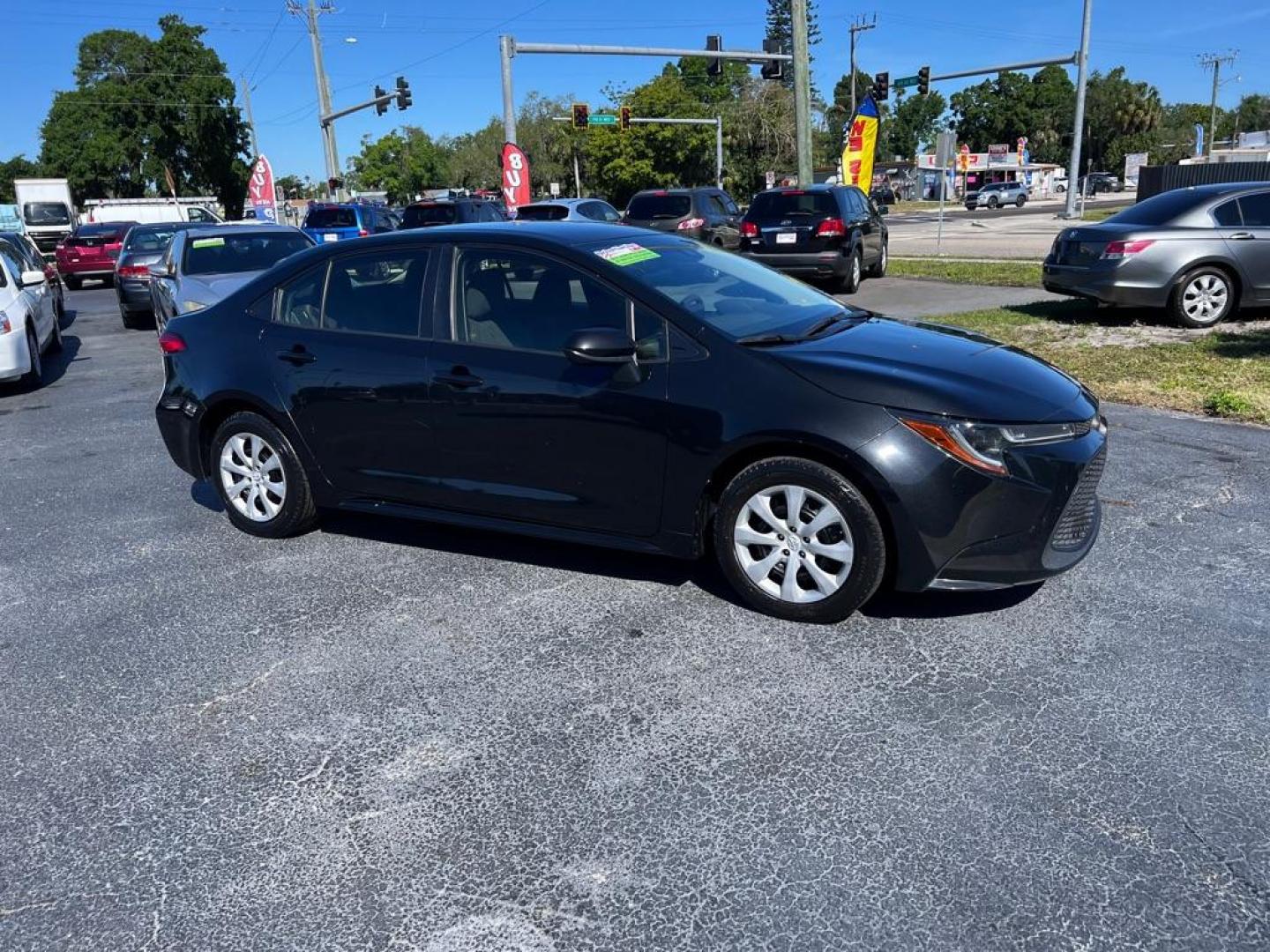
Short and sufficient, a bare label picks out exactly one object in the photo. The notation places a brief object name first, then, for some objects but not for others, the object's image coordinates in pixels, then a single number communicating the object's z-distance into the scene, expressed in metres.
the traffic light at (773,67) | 25.01
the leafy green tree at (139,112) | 62.38
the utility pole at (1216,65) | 94.50
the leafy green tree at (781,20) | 85.81
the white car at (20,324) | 10.20
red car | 24.52
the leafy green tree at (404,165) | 109.31
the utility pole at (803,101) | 20.59
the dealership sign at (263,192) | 26.28
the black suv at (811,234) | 15.19
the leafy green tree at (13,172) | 90.94
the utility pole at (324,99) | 37.31
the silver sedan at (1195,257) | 10.57
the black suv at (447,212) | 21.56
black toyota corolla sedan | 3.83
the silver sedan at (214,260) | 11.06
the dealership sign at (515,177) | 22.11
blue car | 22.59
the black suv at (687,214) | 18.89
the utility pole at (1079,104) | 33.19
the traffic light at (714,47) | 24.90
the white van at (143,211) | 31.33
